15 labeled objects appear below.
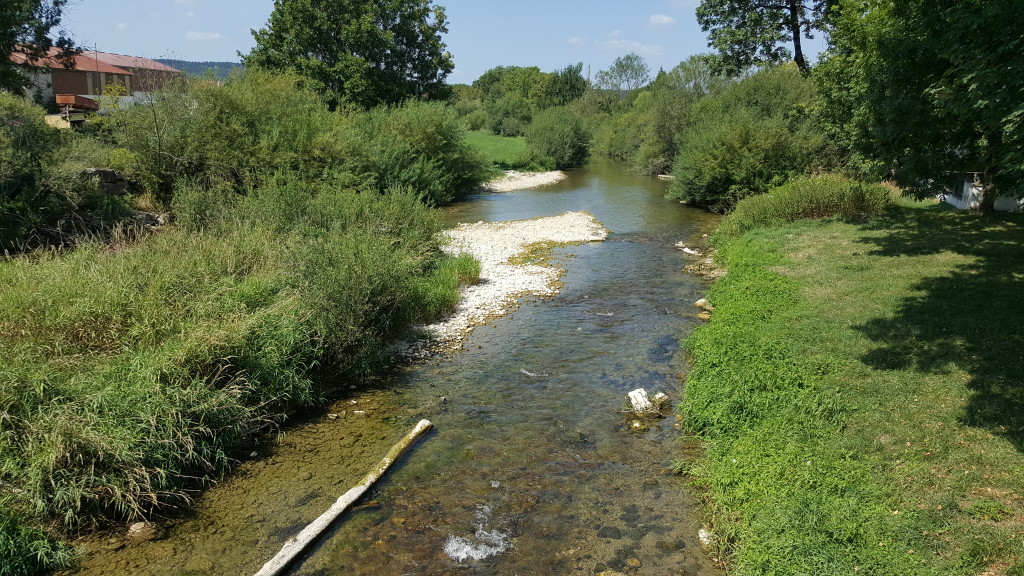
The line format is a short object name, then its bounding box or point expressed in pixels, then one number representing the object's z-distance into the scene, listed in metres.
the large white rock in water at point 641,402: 9.27
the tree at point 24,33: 17.64
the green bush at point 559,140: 53.59
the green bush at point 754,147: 26.12
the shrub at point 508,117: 78.56
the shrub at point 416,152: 25.19
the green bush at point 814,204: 20.27
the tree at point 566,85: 104.50
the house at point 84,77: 44.59
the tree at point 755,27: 27.41
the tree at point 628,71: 109.04
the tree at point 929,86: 6.59
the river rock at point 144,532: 6.38
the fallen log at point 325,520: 5.95
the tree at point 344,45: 36.06
